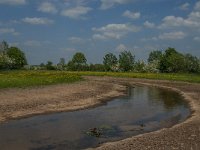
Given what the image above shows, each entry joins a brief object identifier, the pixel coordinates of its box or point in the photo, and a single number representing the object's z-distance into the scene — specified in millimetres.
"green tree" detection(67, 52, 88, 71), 93383
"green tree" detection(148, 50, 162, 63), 94827
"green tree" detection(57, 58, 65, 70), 96365
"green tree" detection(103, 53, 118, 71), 91707
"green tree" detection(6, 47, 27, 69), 86890
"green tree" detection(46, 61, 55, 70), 96488
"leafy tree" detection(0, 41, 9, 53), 86377
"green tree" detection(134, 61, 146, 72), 83416
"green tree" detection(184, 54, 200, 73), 69766
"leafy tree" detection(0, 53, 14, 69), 72623
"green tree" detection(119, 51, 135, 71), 87822
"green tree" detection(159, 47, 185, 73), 70163
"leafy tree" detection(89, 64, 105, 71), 89772
